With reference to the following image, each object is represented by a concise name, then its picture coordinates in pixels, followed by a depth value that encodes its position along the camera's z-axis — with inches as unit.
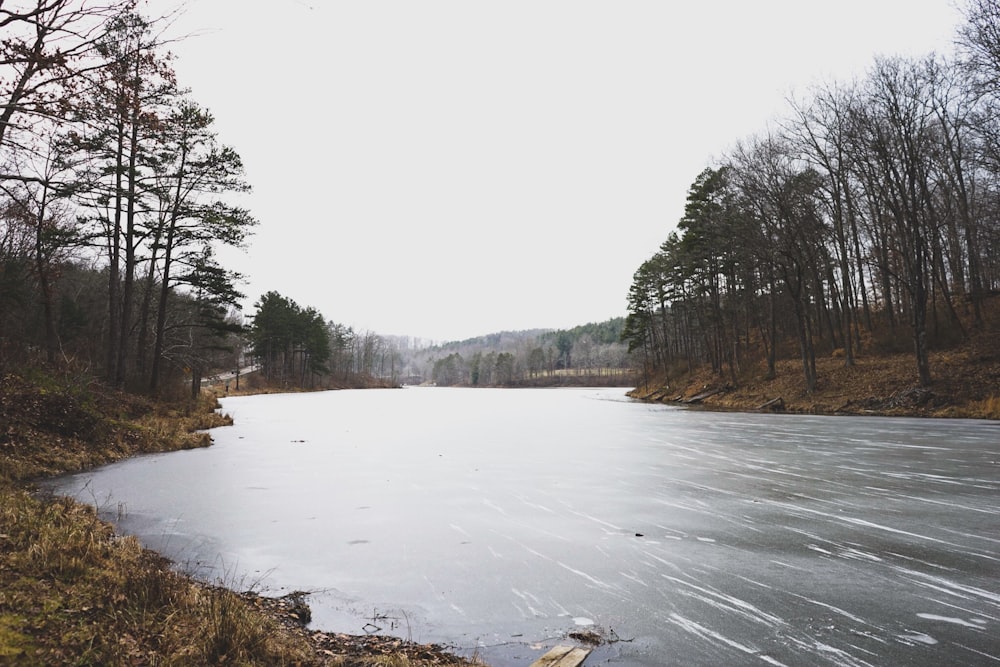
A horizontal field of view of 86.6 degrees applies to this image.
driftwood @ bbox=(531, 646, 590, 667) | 118.6
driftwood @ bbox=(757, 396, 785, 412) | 981.2
